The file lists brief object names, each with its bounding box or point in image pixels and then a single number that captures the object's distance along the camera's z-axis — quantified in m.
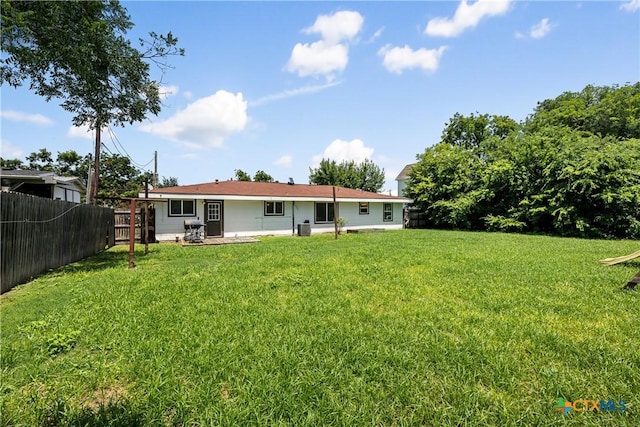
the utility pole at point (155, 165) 24.36
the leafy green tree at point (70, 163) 34.75
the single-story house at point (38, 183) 13.91
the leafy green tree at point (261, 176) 38.97
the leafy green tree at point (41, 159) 34.47
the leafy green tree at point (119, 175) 32.41
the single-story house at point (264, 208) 13.82
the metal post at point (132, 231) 7.43
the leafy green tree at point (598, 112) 26.47
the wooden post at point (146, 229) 9.74
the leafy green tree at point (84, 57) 5.91
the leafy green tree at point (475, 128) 35.06
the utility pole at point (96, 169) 12.63
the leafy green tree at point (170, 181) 46.94
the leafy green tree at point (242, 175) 37.47
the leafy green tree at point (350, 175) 33.69
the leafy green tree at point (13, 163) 33.88
